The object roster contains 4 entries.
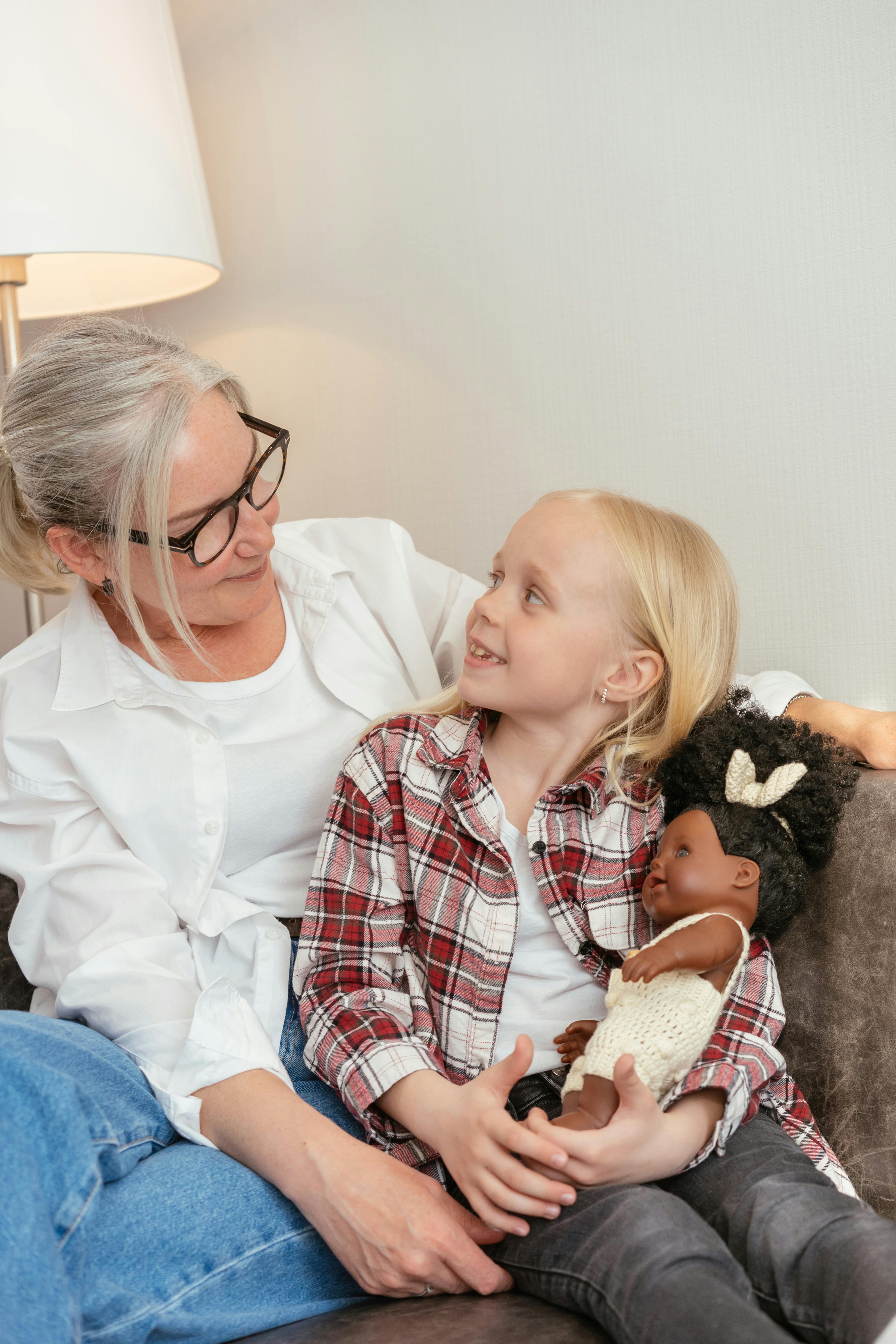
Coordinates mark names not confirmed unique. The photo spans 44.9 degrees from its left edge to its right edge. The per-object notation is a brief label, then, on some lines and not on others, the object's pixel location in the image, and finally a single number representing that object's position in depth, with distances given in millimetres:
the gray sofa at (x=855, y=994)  962
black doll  832
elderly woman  833
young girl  851
